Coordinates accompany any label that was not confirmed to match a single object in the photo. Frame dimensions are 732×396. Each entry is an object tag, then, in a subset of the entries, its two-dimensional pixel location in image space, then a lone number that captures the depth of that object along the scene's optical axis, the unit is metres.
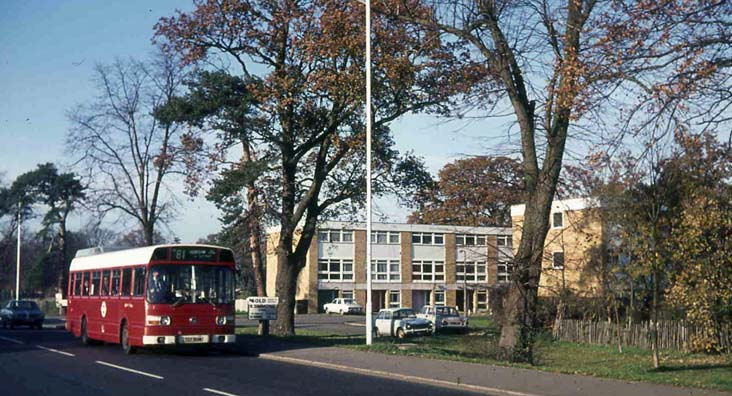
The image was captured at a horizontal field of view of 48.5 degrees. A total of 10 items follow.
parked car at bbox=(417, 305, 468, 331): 47.69
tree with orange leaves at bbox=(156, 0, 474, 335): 24.98
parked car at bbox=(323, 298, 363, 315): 71.94
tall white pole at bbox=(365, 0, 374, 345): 23.84
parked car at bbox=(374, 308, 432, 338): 43.34
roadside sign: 29.14
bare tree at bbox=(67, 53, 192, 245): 43.00
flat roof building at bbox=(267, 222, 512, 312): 74.19
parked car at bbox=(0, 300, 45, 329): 43.66
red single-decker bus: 22.19
